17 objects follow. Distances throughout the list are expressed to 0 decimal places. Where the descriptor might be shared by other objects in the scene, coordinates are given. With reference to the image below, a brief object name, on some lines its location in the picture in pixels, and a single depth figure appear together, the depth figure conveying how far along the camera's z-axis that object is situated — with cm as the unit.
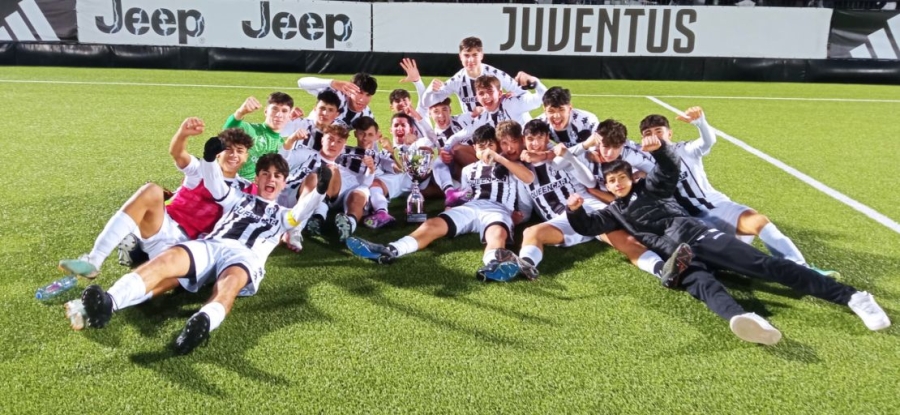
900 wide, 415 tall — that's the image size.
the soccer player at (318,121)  531
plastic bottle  338
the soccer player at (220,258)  290
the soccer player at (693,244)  318
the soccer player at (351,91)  553
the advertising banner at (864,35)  1532
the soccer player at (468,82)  621
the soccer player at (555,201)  403
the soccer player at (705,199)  397
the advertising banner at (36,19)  1555
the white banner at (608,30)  1542
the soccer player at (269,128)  483
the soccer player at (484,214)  407
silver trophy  503
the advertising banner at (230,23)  1553
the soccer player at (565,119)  493
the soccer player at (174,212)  334
